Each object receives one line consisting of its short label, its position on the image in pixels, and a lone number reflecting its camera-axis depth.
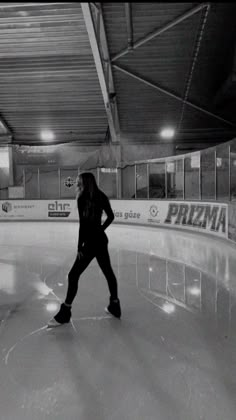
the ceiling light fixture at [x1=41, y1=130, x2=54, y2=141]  18.69
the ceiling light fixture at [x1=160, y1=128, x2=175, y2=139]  17.67
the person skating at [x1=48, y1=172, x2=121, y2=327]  3.29
